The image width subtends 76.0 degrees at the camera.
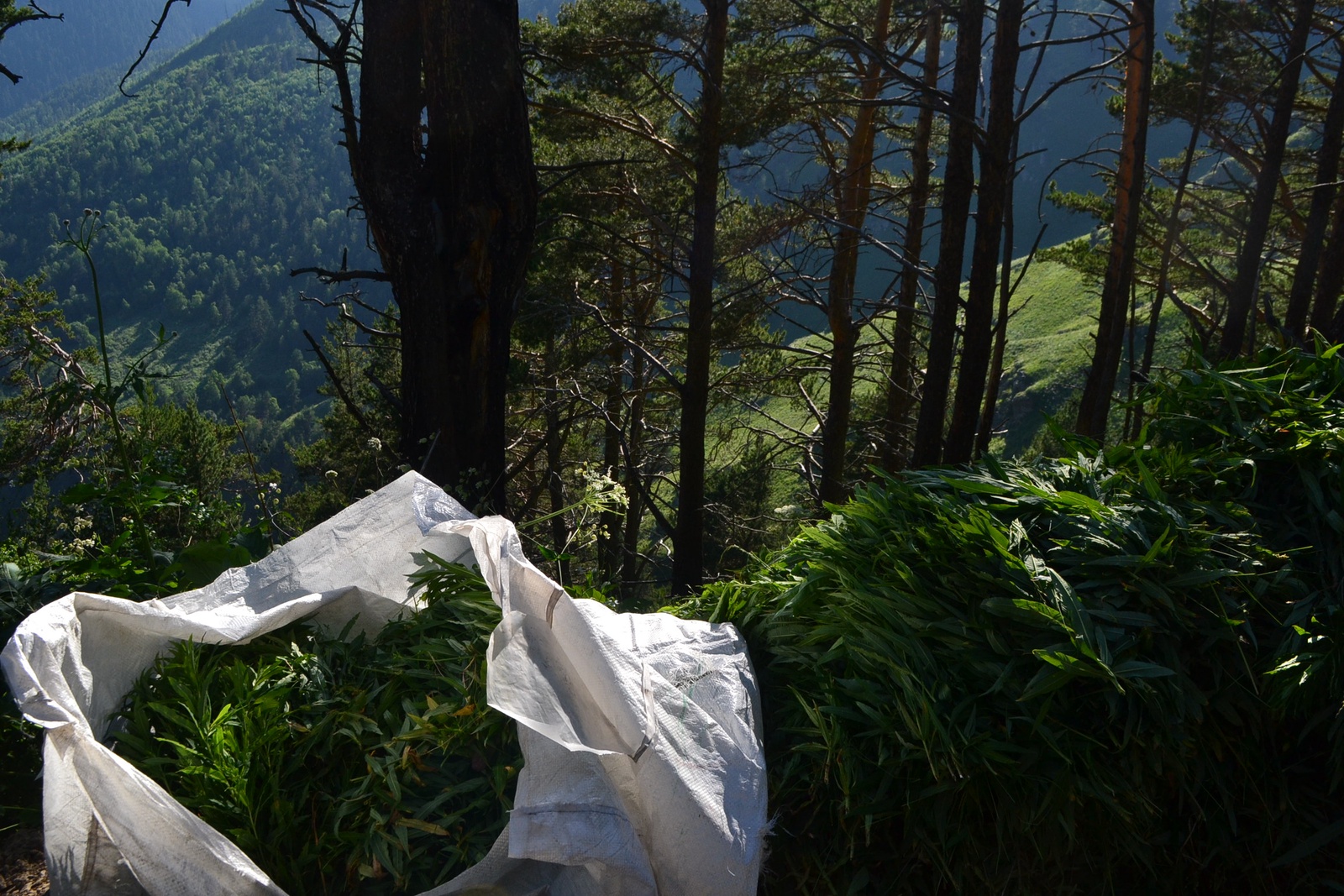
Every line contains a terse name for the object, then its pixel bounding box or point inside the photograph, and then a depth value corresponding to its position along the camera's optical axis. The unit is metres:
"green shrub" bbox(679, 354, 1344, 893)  1.65
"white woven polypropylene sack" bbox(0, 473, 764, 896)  1.60
